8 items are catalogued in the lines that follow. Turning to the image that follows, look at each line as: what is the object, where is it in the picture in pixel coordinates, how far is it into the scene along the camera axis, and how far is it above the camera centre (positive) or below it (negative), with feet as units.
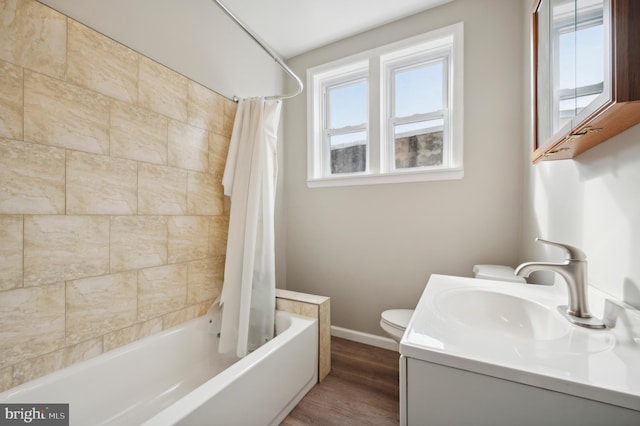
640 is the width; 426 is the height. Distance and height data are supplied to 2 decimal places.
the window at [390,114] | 6.28 +2.80
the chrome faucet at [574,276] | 2.47 -0.62
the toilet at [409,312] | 4.69 -2.21
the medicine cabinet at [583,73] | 1.61 +1.19
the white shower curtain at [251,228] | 5.39 -0.34
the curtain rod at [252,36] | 4.50 +3.58
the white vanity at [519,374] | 1.49 -1.02
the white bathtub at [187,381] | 3.23 -2.62
